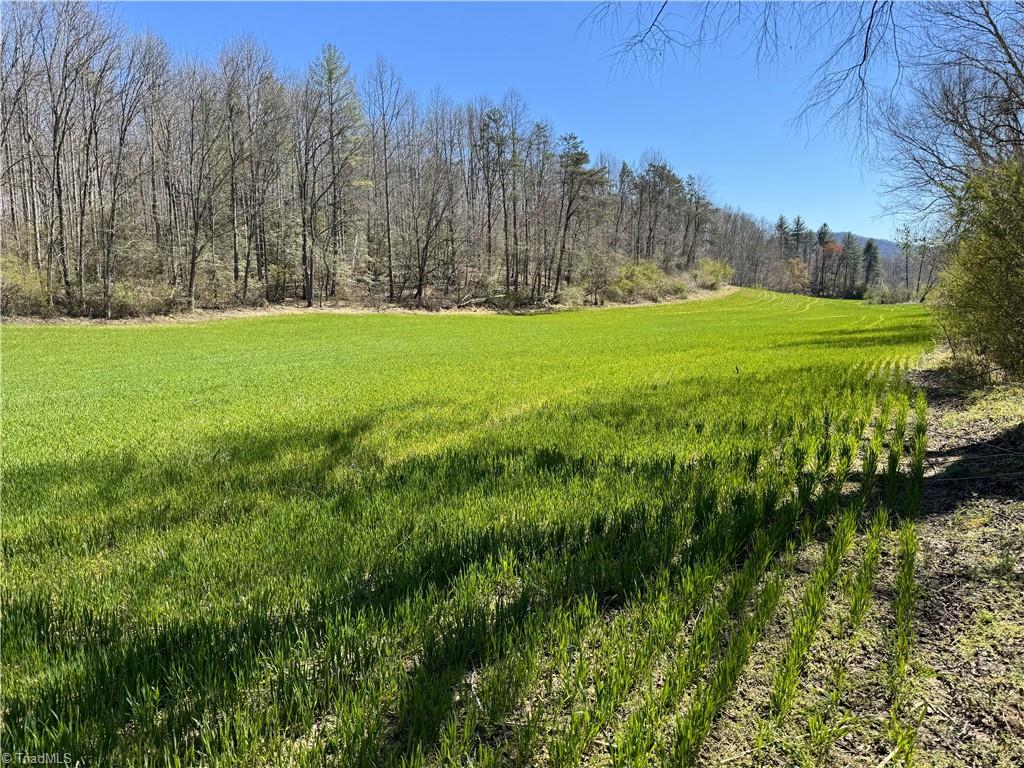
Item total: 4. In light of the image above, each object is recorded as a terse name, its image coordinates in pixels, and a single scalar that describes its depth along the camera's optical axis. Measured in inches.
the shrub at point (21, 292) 1121.4
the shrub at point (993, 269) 232.4
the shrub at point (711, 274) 3179.1
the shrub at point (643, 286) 2470.5
